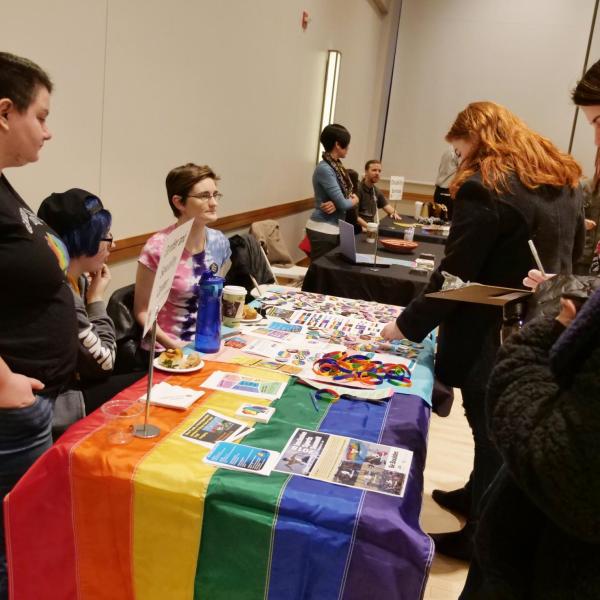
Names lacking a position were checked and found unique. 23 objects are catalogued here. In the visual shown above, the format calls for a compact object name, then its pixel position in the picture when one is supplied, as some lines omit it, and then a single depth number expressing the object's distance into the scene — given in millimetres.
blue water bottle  1714
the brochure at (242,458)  1155
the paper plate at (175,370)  1578
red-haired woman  1689
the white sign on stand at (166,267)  1223
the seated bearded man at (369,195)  5699
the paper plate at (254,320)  2062
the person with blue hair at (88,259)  1599
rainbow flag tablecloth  1040
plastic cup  1242
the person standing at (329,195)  4672
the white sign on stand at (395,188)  4305
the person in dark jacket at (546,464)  679
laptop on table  3160
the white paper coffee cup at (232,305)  1999
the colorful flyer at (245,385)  1492
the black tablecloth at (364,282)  3010
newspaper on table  1146
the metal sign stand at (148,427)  1260
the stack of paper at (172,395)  1394
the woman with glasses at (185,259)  2176
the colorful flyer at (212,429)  1262
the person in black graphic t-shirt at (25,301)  1218
